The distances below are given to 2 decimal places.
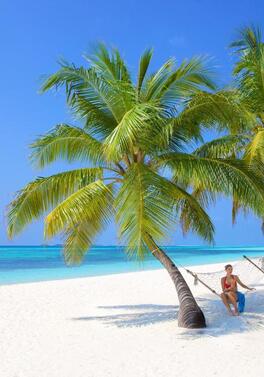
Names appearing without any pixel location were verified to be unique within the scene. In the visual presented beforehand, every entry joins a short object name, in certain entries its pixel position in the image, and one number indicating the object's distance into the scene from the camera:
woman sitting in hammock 8.41
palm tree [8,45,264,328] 7.17
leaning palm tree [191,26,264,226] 8.91
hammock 12.07
